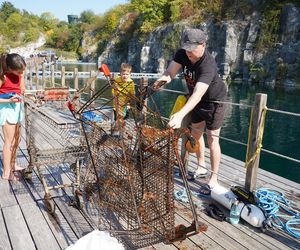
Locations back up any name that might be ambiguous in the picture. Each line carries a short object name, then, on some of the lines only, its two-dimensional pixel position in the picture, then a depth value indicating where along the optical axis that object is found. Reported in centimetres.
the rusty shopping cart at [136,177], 176
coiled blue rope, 239
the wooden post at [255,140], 253
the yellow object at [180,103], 306
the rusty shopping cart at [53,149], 257
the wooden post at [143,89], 237
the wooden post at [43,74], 1299
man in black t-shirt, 227
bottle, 245
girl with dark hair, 292
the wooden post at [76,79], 984
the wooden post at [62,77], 1050
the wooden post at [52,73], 1227
